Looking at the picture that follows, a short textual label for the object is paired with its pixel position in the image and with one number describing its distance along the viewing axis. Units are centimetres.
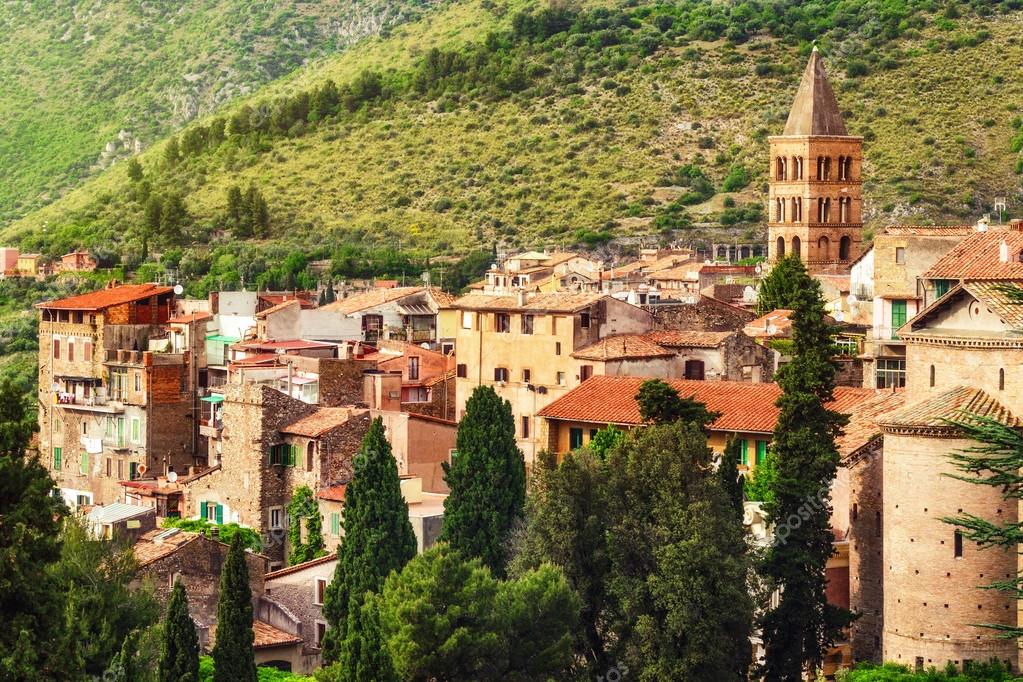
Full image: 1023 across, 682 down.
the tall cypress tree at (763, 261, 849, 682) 4078
